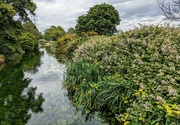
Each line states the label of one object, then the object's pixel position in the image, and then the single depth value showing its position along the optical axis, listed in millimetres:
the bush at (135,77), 3666
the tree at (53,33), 78138
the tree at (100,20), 32691
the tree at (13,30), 22530
